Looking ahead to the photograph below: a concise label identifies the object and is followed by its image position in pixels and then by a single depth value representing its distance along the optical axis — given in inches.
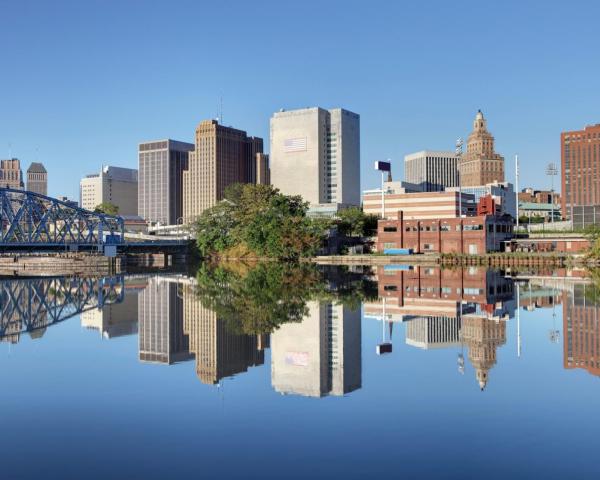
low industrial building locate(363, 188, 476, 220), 5452.8
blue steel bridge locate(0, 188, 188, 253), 4554.6
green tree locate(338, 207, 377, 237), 5634.8
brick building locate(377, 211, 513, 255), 4658.0
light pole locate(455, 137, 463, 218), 5270.7
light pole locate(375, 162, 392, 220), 5610.2
